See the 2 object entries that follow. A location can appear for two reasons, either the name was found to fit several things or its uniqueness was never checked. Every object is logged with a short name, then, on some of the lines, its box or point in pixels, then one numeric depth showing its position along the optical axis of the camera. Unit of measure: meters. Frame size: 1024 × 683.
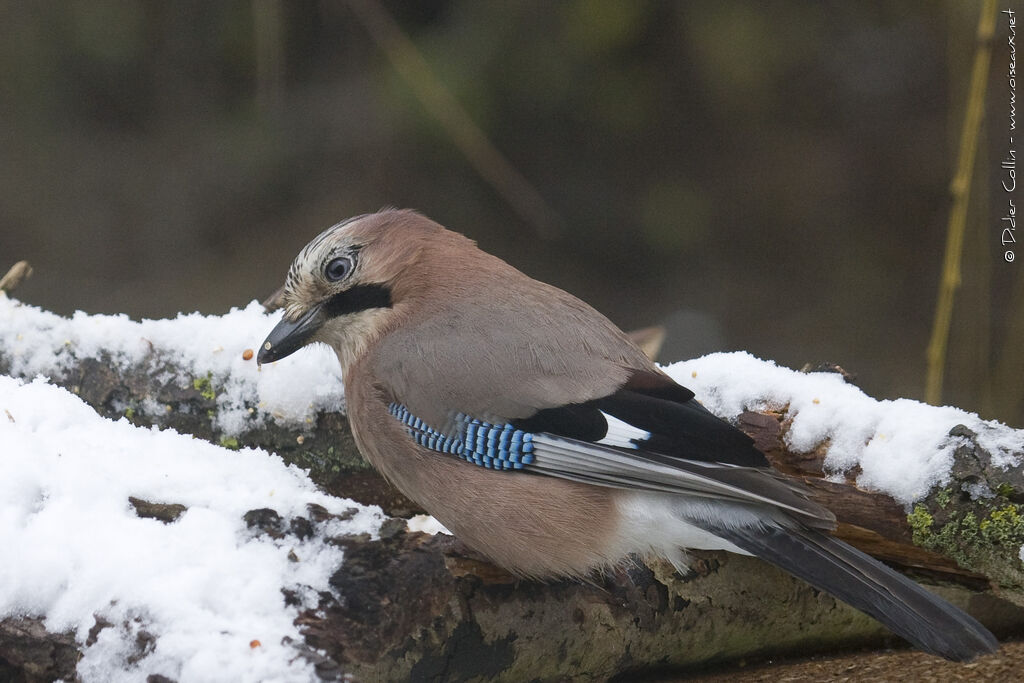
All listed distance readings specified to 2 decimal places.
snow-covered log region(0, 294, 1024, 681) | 3.92
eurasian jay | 4.54
